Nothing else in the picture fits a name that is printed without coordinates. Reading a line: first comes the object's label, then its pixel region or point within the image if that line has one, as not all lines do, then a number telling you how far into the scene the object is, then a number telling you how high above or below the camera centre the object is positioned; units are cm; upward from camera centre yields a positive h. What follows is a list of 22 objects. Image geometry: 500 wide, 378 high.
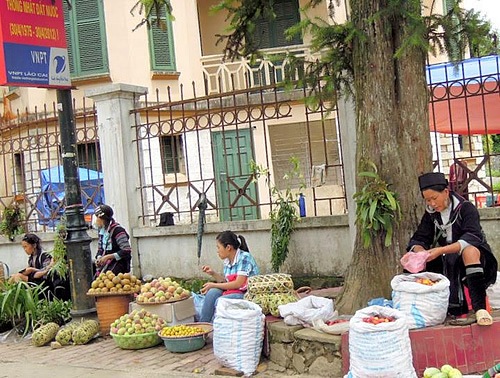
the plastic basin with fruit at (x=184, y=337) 696 -139
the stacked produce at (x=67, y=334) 800 -145
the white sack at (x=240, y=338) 604 -126
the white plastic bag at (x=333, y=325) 570 -118
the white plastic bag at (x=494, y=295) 605 -115
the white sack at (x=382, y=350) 496 -122
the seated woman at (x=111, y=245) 862 -50
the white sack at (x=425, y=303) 538 -98
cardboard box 756 -121
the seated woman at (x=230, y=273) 729 -84
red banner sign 780 +196
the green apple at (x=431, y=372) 479 -136
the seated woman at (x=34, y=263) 953 -72
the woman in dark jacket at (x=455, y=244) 545 -57
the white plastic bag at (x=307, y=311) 605 -108
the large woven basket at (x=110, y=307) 810 -119
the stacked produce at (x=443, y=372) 470 -136
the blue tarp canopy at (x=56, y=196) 1122 +22
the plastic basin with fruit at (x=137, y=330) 727 -134
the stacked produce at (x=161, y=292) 763 -102
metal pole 843 -16
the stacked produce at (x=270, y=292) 657 -98
